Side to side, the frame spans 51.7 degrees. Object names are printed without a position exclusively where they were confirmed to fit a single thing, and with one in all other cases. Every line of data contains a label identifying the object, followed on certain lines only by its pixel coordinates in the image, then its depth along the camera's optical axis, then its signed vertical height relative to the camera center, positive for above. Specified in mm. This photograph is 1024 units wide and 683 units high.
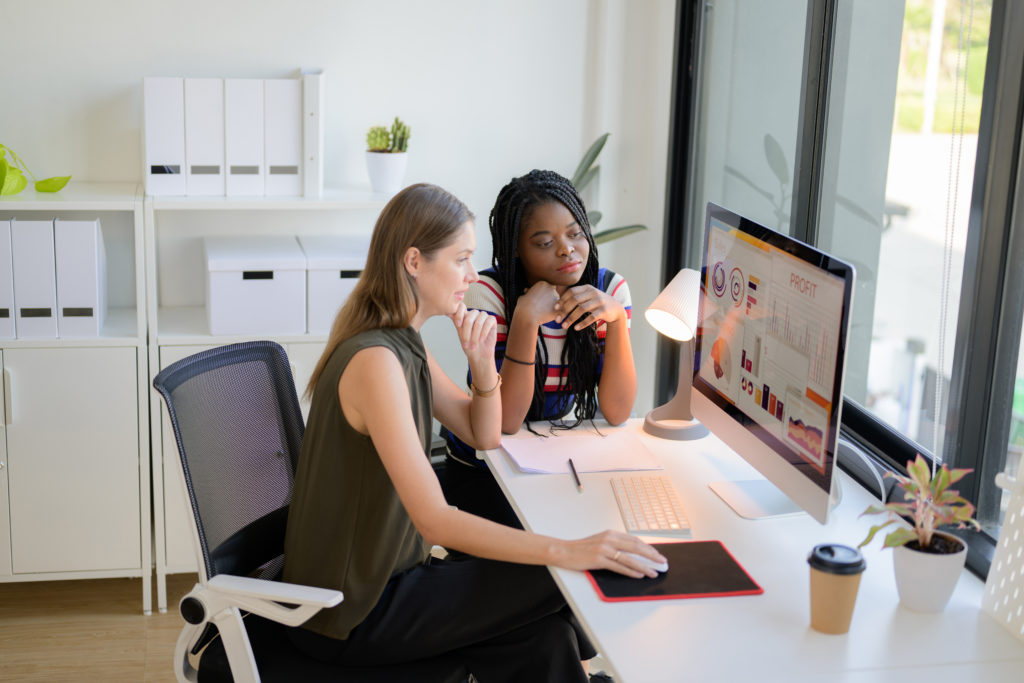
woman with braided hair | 2279 -459
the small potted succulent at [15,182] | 2830 -249
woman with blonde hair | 1690 -689
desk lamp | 2150 -448
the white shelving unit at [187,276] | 2928 -543
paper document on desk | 2092 -690
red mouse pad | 1574 -701
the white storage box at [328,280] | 2992 -503
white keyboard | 1811 -687
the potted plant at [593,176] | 3279 -214
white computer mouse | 1634 -685
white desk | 1400 -709
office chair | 1652 -730
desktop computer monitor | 1635 -408
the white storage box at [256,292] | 2941 -536
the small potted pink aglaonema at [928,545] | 1536 -608
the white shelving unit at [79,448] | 2887 -976
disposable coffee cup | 1454 -631
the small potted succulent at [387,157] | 3092 -159
